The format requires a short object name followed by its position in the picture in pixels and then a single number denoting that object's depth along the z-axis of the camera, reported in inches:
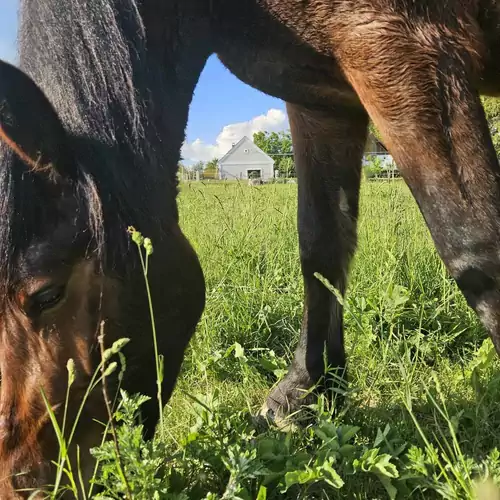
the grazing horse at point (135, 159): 48.8
